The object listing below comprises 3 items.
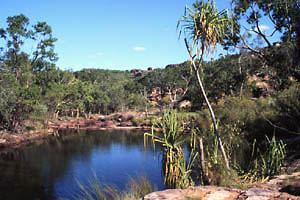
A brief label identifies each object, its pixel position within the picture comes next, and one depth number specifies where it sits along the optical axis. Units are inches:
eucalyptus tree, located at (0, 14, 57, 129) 970.1
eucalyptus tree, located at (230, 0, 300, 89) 322.3
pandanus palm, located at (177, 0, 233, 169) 252.2
